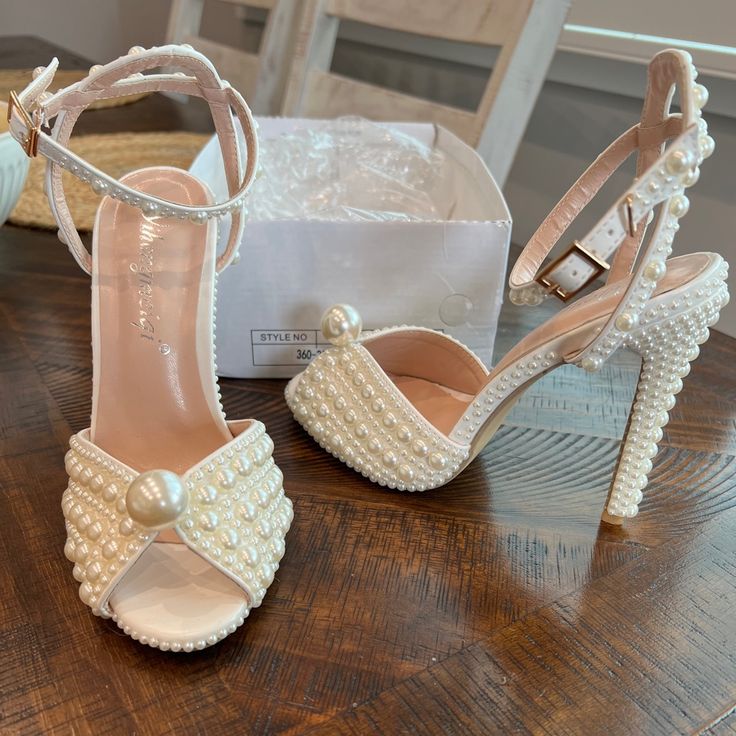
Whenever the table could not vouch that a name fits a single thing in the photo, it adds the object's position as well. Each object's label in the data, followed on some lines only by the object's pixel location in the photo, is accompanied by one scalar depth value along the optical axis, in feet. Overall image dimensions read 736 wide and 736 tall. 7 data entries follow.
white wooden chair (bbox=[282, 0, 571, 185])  2.90
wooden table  1.21
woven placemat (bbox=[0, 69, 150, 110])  4.56
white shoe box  2.06
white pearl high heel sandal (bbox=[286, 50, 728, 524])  1.41
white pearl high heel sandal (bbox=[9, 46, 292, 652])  1.32
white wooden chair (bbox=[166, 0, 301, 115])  4.34
